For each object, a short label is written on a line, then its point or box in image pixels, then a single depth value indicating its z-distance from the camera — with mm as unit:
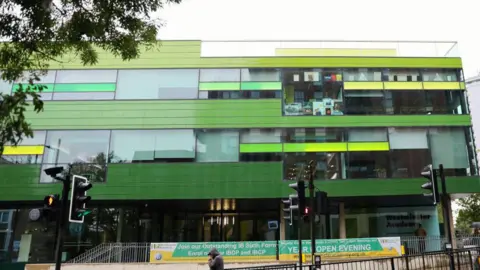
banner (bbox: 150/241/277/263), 19531
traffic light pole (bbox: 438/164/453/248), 11109
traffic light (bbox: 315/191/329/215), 12562
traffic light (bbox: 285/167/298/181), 22969
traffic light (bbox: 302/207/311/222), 12468
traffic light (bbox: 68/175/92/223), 9680
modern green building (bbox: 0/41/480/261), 22750
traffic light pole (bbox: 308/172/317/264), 12734
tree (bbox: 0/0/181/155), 6652
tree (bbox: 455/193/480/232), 42031
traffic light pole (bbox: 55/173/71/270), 9406
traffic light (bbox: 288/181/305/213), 12430
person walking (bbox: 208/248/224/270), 11492
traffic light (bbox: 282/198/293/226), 13512
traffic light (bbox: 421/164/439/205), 10961
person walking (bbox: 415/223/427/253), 21844
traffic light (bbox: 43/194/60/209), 9797
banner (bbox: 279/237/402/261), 19625
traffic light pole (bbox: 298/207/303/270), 12267
